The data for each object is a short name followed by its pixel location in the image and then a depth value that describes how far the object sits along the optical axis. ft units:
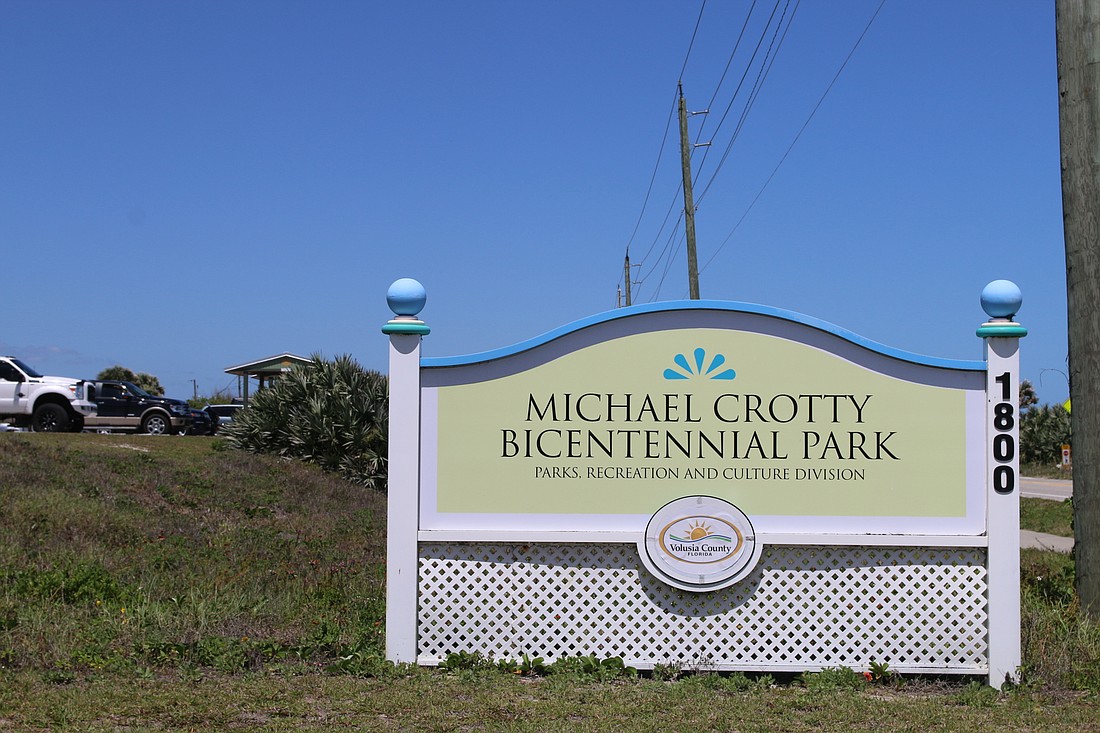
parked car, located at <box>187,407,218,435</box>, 96.27
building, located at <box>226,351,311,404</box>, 144.73
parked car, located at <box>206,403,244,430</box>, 123.89
